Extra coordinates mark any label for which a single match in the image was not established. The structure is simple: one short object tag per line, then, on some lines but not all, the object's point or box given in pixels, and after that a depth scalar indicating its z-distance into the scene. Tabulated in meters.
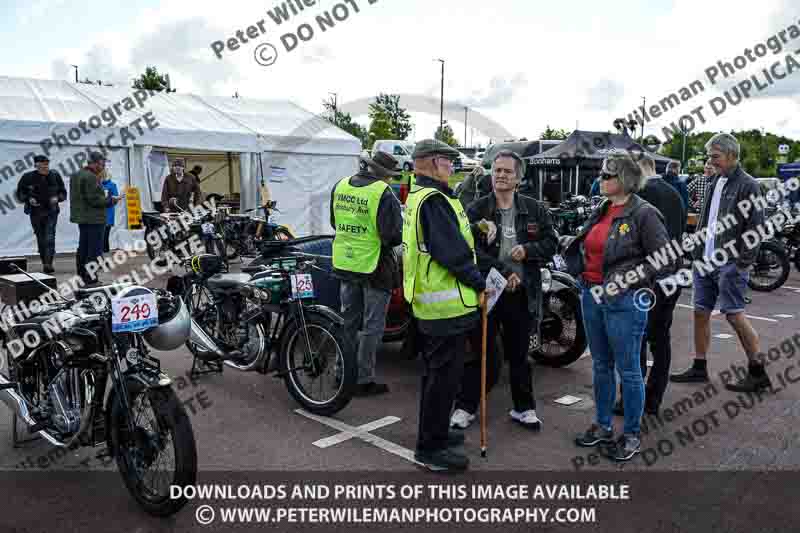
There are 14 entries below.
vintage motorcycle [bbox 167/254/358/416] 4.61
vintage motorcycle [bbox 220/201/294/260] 12.39
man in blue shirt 11.08
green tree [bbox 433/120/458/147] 58.16
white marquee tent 11.86
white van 31.19
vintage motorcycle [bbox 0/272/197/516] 3.13
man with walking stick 3.54
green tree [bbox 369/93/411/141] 51.03
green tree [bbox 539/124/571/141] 57.66
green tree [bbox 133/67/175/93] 37.59
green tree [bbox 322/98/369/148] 46.93
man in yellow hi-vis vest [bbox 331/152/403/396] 4.79
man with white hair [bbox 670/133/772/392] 5.04
